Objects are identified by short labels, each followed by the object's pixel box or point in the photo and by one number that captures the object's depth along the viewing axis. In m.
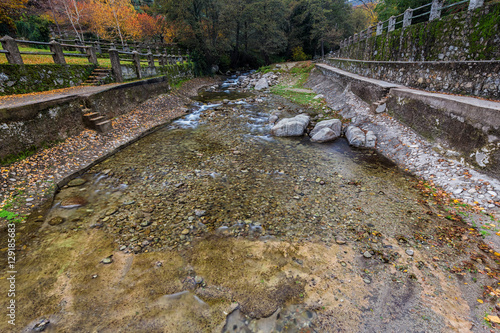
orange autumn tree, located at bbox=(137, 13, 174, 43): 36.46
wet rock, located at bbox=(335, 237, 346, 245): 4.80
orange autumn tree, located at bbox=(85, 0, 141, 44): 32.50
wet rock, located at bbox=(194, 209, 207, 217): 5.85
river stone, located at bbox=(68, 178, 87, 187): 7.33
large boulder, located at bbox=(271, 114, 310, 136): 11.29
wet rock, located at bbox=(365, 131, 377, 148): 9.68
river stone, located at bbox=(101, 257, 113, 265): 4.45
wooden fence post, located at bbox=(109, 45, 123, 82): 14.77
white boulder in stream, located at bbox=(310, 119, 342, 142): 10.56
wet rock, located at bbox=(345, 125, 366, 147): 9.86
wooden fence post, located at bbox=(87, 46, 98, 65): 14.17
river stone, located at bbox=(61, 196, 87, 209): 6.26
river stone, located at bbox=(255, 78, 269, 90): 26.46
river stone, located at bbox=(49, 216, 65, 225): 5.58
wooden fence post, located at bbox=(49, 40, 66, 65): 11.43
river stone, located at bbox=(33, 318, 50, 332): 3.32
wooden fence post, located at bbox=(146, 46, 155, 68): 19.48
